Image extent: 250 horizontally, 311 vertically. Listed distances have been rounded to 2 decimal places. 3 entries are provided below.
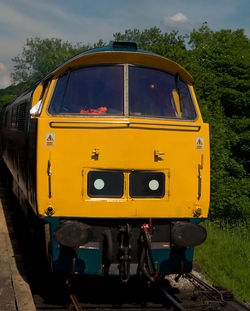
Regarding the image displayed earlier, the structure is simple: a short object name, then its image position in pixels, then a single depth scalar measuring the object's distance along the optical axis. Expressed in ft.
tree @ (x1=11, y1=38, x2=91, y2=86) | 421.18
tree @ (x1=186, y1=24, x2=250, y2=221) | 122.83
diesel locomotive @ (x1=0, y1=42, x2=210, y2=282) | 31.89
